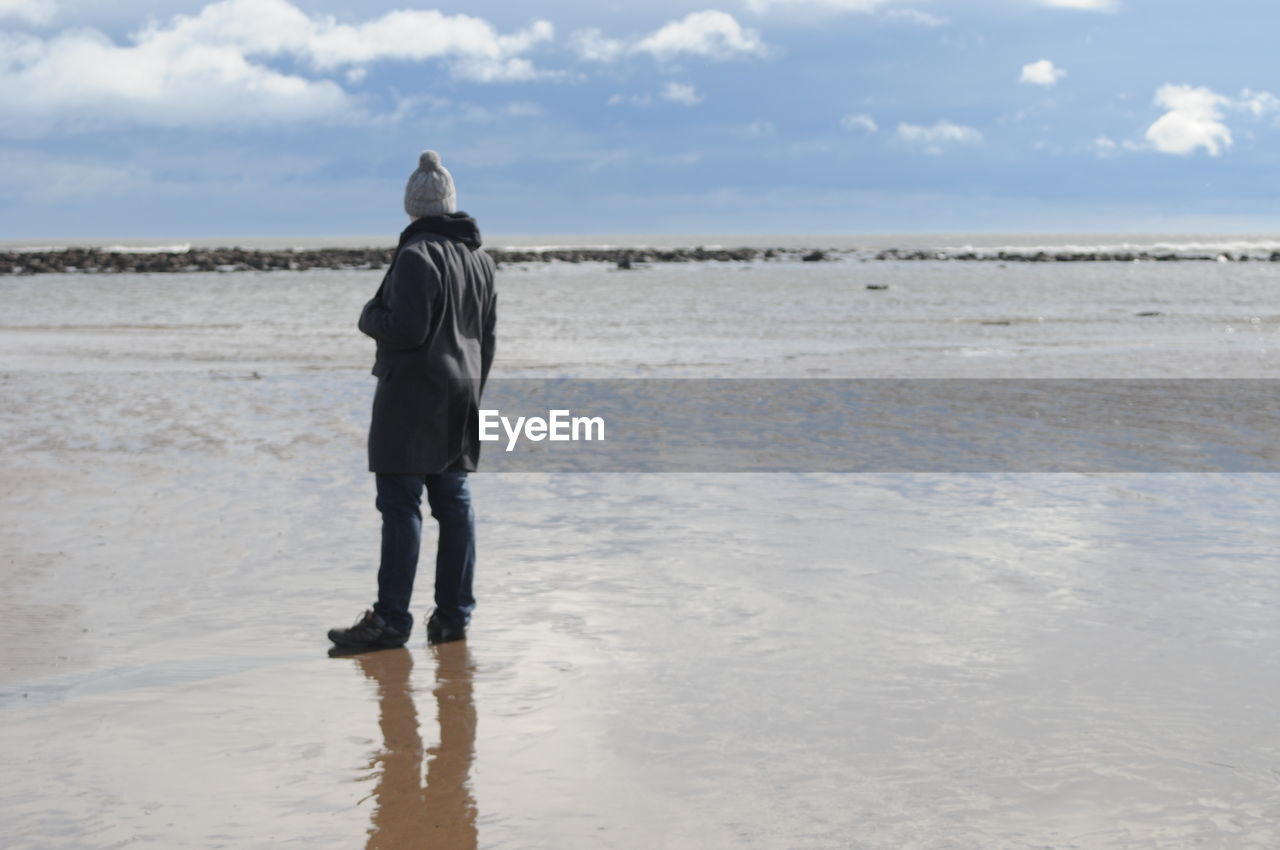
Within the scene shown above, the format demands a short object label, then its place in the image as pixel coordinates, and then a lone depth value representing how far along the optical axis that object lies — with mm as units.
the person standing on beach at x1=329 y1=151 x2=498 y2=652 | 5508
